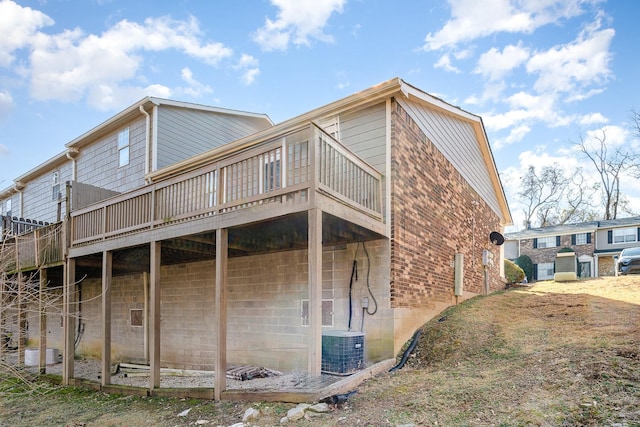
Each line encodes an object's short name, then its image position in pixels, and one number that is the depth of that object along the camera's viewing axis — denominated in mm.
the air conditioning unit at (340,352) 7848
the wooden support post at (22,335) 11147
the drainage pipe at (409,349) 8066
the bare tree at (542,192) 33969
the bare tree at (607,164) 31130
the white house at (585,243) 28938
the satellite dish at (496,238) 15758
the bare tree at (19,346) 9288
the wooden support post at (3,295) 8927
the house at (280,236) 7301
